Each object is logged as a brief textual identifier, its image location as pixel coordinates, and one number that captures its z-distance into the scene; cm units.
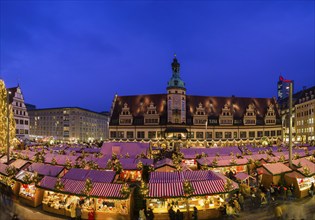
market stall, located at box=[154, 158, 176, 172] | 2580
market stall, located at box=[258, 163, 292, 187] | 2302
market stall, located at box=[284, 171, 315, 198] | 2151
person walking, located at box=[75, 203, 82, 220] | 1670
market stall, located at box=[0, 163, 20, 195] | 2189
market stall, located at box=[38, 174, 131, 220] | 1672
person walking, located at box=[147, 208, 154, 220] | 1642
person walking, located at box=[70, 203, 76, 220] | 1697
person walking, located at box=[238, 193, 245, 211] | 1875
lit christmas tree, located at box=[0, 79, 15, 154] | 3806
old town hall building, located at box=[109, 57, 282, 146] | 6694
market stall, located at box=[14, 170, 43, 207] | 1959
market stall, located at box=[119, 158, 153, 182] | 2661
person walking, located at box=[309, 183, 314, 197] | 2153
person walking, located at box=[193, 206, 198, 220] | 1655
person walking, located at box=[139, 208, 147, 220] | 1577
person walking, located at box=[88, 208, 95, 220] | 1666
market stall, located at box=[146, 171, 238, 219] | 1666
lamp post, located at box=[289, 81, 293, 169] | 2456
